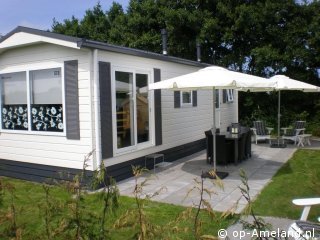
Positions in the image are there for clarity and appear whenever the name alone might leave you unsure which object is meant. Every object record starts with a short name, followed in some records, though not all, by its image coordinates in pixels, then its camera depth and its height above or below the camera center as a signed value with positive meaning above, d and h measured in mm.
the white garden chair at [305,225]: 3241 -1165
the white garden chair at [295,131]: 12407 -942
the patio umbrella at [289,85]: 10840 +598
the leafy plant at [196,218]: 1795 -580
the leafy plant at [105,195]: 2035 -511
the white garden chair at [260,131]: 12758 -947
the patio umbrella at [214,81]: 6734 +483
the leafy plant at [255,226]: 1727 -604
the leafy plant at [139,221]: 1883 -621
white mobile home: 6902 +54
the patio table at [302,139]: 12305 -1245
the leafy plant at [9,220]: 2031 -676
